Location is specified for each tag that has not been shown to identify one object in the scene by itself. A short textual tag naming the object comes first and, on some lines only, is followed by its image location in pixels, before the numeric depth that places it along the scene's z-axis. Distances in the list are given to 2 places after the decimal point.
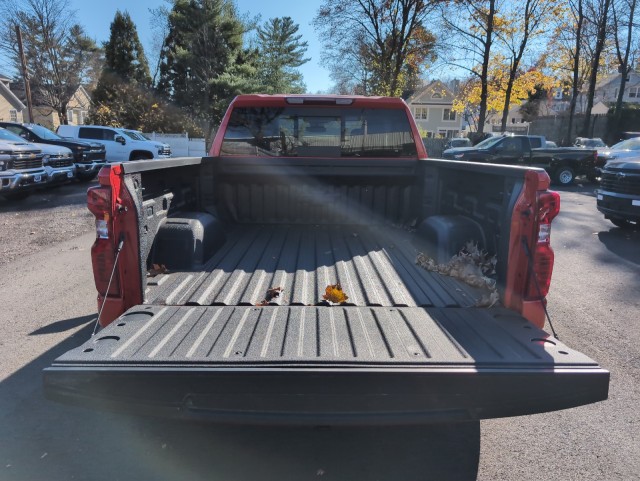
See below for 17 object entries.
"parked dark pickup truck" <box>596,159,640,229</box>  8.95
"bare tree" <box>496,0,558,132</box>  29.77
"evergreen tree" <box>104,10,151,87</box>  36.78
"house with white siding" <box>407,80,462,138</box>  66.75
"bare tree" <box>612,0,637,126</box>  28.53
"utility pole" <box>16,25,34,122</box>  27.95
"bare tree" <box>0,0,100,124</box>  34.69
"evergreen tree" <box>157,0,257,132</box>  34.06
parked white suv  19.72
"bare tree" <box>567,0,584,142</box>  29.44
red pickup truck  2.08
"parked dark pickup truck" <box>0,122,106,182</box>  14.89
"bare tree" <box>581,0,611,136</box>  28.58
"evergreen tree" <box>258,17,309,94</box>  42.84
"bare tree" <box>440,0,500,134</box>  28.02
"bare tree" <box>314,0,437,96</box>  28.12
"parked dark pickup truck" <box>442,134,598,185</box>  18.86
